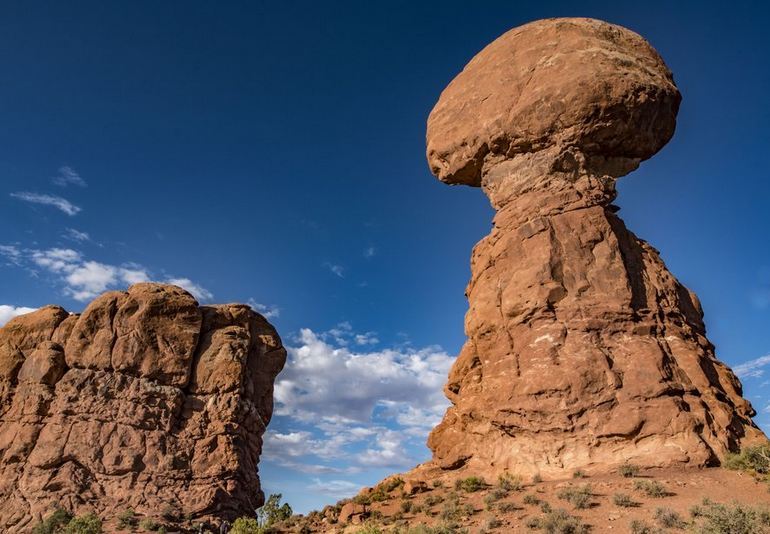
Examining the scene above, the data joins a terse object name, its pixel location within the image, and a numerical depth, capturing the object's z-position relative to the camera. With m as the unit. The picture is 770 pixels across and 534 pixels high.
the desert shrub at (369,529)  15.09
